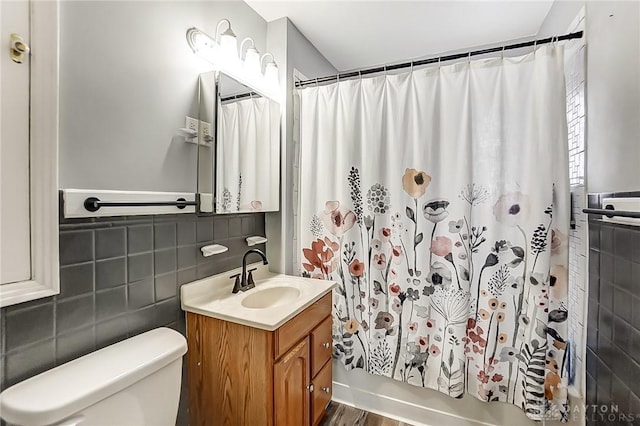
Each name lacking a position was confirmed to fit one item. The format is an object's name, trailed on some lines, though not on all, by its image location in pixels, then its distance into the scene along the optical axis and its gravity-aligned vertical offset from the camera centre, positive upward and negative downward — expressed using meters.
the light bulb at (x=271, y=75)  1.77 +0.86
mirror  1.42 +0.35
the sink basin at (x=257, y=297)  1.23 -0.44
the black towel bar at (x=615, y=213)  0.85 +0.00
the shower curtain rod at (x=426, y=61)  1.39 +0.85
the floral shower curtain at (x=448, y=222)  1.43 -0.06
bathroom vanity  1.20 -0.65
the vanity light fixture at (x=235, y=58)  1.41 +0.84
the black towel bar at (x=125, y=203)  0.98 +0.04
